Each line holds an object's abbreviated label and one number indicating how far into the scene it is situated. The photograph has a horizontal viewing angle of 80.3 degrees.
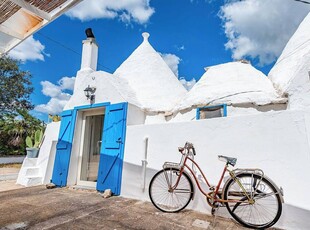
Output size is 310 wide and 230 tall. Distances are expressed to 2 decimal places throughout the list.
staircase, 6.28
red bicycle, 2.88
